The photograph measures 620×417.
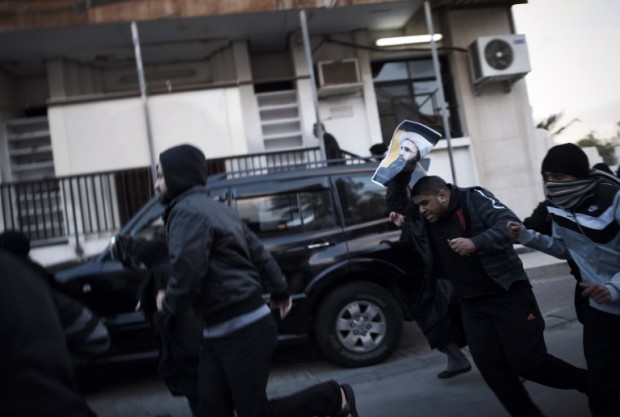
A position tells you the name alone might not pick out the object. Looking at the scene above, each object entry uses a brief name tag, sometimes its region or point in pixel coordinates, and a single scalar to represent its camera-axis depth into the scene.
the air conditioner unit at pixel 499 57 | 10.25
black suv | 5.09
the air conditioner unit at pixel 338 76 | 10.16
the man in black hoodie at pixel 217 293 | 2.75
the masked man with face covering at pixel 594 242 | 2.90
